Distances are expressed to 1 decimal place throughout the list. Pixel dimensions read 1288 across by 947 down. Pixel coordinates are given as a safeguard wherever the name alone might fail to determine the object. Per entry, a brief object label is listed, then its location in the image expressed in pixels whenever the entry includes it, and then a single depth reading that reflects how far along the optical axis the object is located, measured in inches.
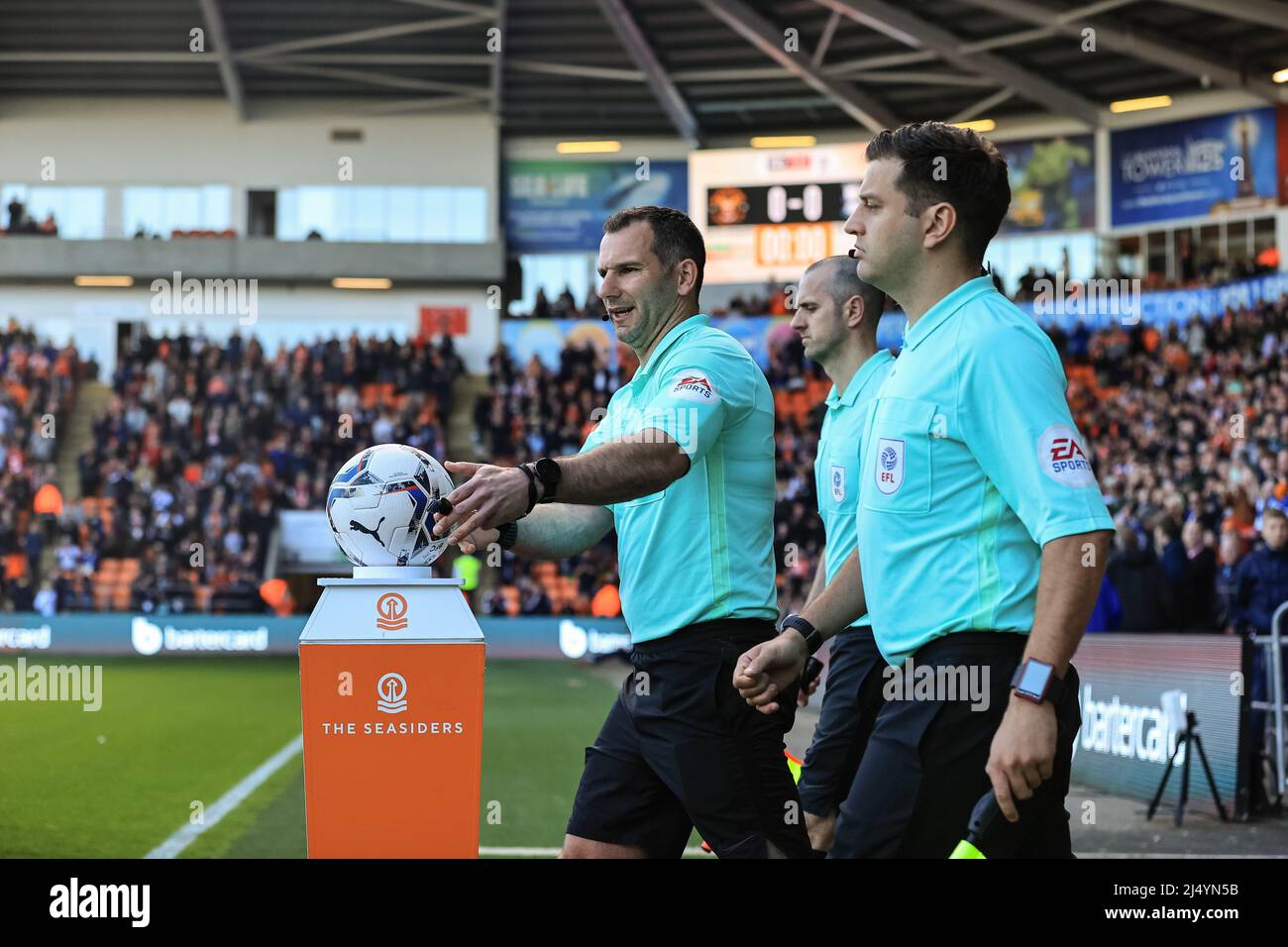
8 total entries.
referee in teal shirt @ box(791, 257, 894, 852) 186.4
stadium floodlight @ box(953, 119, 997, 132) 1389.0
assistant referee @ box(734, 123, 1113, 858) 115.9
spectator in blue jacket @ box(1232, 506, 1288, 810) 401.7
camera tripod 363.6
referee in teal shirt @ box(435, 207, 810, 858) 144.6
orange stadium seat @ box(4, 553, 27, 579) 985.5
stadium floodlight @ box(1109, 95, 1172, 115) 1301.7
